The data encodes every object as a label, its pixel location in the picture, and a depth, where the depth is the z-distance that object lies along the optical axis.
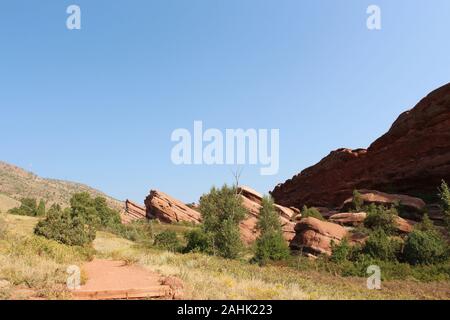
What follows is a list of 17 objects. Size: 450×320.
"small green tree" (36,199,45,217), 55.53
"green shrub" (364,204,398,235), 29.56
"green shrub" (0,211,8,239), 17.86
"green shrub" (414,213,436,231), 27.84
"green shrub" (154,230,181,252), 32.12
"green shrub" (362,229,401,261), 23.92
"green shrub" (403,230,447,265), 22.38
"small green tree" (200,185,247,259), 27.19
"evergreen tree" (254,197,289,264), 25.52
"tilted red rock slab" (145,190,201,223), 65.62
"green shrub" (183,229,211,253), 28.14
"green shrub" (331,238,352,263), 24.69
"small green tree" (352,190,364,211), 42.26
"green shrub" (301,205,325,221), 44.30
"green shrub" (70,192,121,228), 40.60
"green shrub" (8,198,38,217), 53.16
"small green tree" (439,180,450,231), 27.35
